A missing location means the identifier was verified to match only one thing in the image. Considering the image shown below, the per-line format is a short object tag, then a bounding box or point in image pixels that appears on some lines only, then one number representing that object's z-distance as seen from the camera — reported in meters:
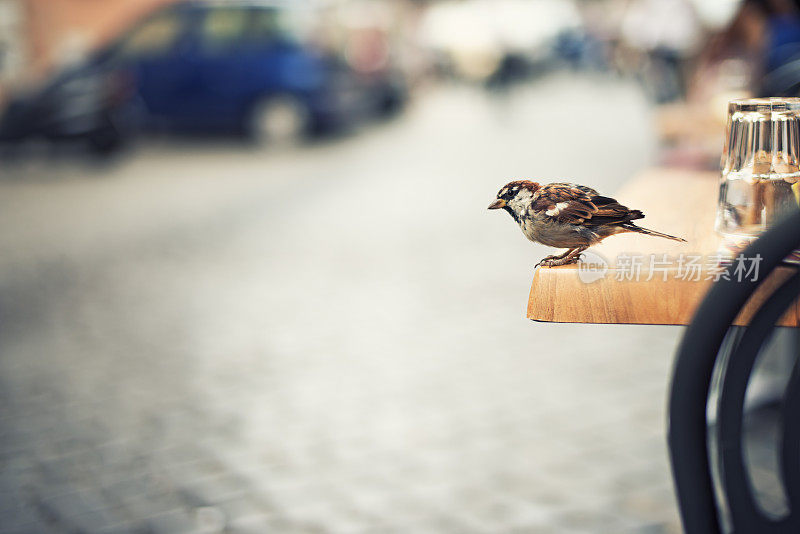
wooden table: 1.70
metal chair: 1.63
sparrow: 1.74
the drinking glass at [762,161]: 1.77
